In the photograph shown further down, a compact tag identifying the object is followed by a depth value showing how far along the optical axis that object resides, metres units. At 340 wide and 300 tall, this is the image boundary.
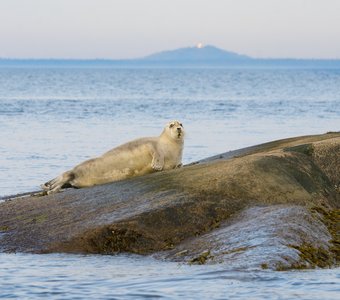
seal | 26.87
